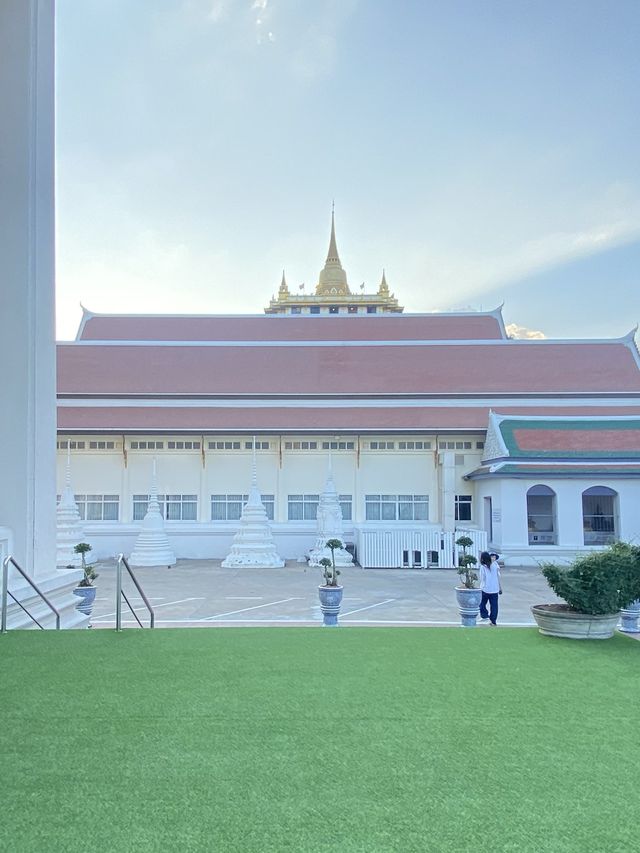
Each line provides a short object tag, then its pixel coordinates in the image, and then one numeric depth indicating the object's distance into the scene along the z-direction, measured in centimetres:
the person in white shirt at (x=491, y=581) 983
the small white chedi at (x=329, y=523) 1872
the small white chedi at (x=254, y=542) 1823
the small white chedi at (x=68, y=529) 1808
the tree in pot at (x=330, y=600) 917
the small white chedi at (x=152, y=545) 1877
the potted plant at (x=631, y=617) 805
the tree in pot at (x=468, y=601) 950
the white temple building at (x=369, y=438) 1831
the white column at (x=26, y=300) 620
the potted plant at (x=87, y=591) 938
